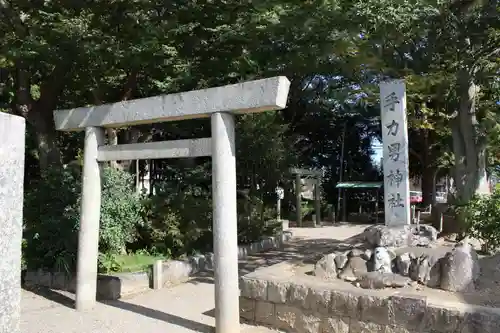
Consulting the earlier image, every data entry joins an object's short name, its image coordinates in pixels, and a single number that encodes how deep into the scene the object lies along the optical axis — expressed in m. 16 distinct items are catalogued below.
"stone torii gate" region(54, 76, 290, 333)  5.19
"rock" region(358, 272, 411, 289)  5.25
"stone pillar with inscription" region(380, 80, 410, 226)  6.81
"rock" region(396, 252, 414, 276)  5.63
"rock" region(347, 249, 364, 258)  6.12
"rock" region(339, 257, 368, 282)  5.68
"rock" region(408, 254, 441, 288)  5.37
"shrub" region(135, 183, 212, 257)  9.20
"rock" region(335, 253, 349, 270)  5.99
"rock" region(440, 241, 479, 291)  5.22
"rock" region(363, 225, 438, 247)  6.31
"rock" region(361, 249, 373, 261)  5.96
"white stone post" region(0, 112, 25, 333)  2.05
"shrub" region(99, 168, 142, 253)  8.02
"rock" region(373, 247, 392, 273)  5.66
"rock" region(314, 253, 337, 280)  5.89
